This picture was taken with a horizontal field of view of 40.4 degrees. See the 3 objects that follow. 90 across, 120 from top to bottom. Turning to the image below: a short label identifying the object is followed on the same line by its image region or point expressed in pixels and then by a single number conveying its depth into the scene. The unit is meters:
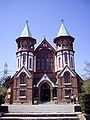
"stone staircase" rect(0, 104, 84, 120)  11.59
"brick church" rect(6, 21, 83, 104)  28.71
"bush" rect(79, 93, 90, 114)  11.34
